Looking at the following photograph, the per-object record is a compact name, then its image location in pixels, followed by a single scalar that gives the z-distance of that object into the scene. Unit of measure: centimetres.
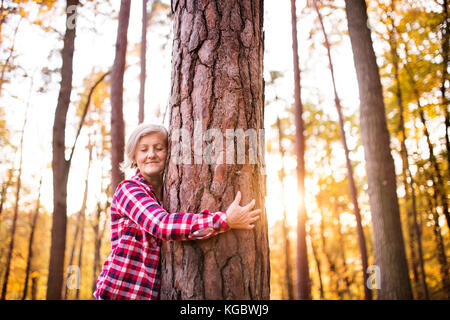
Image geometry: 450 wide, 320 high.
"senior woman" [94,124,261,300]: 159
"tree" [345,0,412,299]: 518
